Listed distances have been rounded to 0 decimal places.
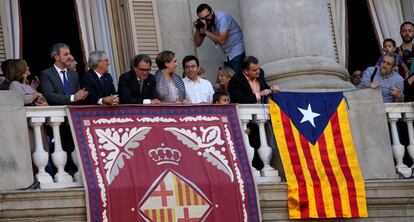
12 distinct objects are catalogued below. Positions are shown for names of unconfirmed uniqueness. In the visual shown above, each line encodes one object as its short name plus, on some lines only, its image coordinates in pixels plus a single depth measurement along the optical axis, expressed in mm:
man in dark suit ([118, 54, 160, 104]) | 20609
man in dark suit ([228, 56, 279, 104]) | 21375
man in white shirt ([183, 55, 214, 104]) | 21484
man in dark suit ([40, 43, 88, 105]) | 20188
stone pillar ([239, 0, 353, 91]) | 22359
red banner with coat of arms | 19625
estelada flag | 20906
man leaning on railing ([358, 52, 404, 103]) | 22469
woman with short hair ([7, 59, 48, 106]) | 20047
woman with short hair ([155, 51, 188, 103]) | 20953
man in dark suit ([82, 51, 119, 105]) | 20391
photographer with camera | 23219
